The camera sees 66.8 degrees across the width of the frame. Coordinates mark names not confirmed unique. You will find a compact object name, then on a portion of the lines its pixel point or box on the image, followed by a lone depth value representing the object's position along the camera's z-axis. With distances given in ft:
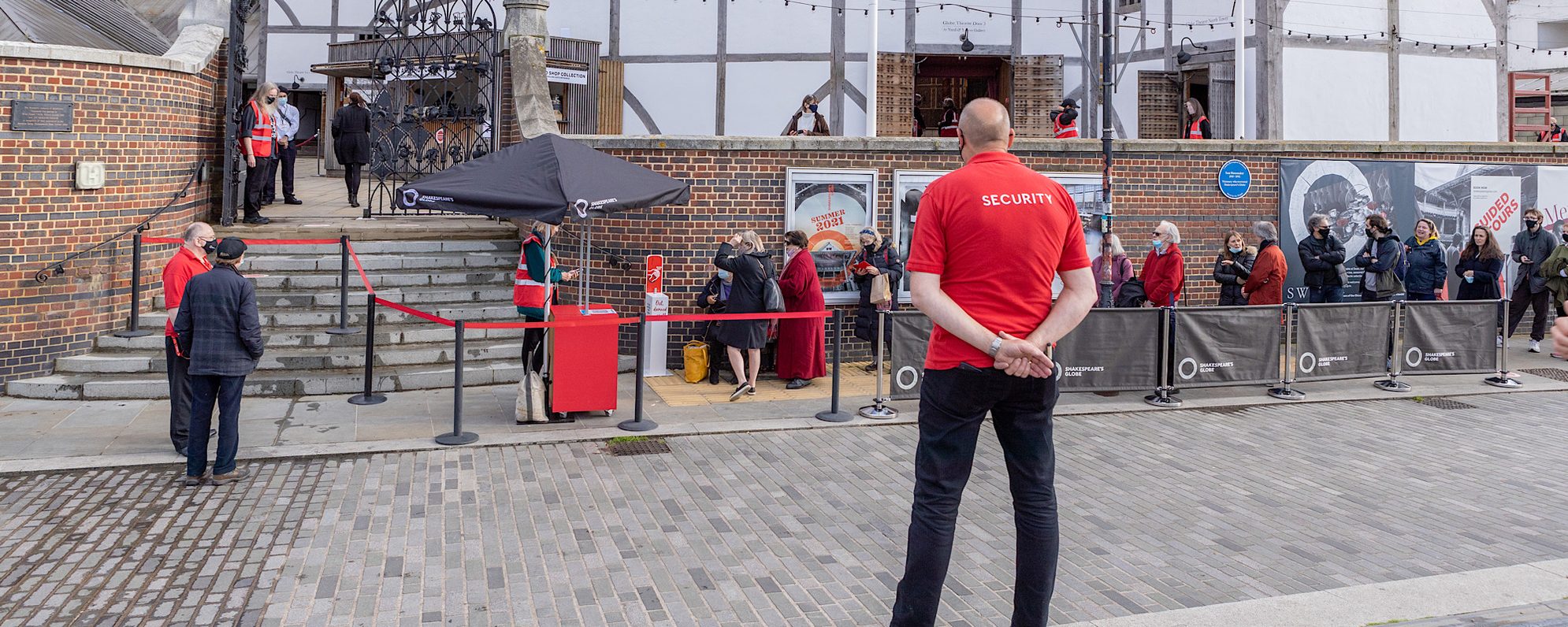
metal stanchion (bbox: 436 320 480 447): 27.40
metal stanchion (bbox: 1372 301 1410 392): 36.22
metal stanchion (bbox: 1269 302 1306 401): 34.42
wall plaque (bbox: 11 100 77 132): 32.32
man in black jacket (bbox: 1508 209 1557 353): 44.52
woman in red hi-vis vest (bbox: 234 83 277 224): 41.63
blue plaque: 44.37
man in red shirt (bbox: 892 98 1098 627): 13.07
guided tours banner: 45.60
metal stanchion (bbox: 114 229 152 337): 34.88
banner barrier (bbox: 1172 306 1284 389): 33.88
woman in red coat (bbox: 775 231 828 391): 35.68
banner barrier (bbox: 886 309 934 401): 31.12
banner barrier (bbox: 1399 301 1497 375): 36.58
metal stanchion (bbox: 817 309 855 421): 30.09
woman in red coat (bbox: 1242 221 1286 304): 37.73
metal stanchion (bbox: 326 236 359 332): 36.10
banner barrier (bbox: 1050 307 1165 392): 32.96
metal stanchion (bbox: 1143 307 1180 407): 33.60
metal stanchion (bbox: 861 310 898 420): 31.45
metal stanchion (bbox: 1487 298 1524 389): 37.22
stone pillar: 41.63
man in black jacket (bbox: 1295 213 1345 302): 40.09
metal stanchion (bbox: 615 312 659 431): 29.12
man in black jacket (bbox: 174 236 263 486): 23.67
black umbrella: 28.04
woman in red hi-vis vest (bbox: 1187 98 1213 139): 55.72
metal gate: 44.70
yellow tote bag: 36.65
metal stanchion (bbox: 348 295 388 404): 30.73
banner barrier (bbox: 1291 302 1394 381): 35.06
